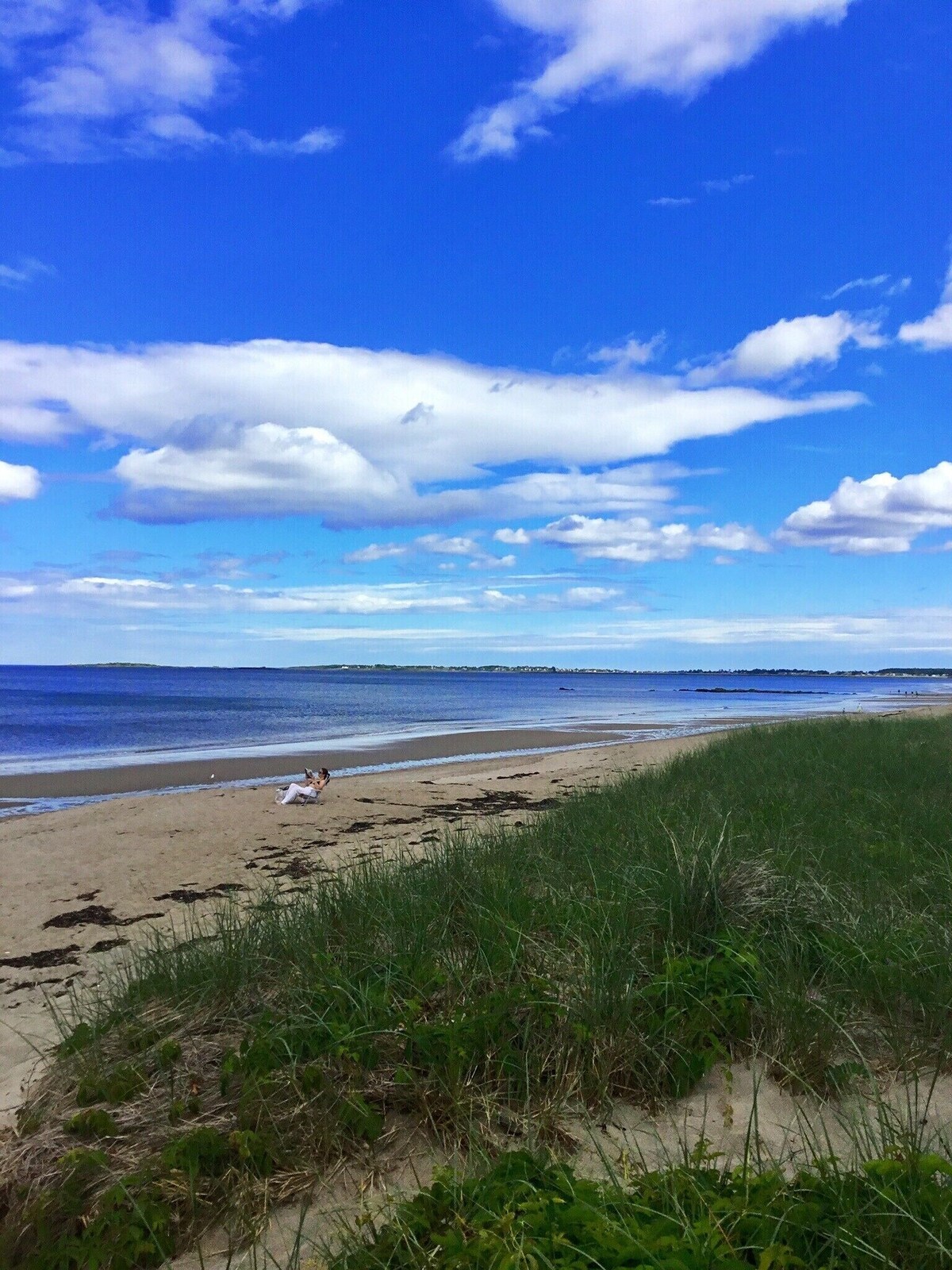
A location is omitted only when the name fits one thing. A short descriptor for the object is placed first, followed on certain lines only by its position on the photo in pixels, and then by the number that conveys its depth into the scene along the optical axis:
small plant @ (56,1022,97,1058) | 4.15
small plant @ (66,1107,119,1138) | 3.50
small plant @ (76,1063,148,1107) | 3.73
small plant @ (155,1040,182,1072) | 3.88
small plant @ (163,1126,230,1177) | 3.25
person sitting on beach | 15.83
